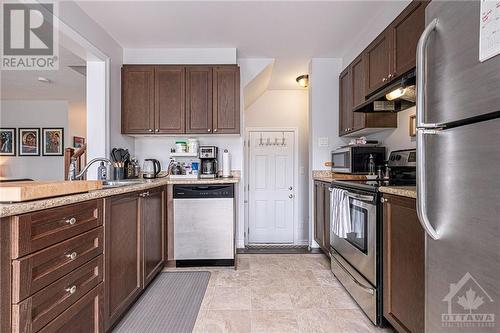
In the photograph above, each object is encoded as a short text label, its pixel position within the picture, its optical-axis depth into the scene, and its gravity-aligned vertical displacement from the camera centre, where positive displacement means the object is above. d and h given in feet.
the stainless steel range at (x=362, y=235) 5.83 -1.73
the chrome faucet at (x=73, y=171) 6.13 -0.09
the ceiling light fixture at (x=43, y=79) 13.62 +4.64
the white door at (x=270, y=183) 14.70 -0.90
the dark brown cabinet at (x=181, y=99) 10.39 +2.70
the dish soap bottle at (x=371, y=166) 9.52 +0.03
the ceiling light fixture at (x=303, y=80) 13.05 +4.36
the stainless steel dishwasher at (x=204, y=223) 9.38 -1.99
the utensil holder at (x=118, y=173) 9.26 -0.21
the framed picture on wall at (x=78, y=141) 18.90 +1.89
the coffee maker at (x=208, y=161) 10.49 +0.25
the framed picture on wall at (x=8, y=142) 17.98 +1.74
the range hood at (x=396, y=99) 6.09 +1.92
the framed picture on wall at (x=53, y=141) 18.31 +1.83
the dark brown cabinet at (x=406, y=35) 5.95 +3.20
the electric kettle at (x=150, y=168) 10.50 -0.04
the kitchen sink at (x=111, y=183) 7.60 -0.46
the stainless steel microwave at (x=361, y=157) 9.52 +0.36
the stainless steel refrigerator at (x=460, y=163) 2.57 +0.04
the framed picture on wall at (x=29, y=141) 18.16 +1.81
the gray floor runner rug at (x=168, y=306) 6.02 -3.65
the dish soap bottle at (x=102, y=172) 8.18 -0.16
